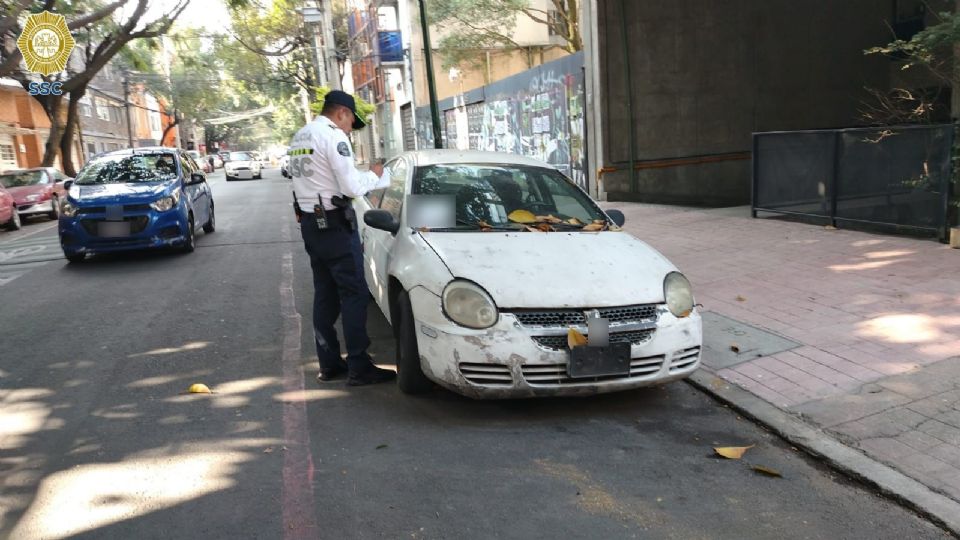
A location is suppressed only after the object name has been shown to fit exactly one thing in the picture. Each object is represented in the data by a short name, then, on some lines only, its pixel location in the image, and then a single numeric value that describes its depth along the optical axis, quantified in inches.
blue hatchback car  362.6
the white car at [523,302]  156.6
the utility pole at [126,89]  1624.1
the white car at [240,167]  1477.6
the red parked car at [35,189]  695.1
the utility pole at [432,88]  555.2
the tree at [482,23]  793.6
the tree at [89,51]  754.8
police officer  179.9
